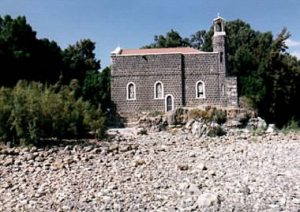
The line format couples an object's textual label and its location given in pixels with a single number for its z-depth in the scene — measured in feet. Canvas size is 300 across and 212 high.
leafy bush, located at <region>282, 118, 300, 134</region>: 71.01
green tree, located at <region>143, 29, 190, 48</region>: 151.84
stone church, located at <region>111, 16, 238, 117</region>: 104.42
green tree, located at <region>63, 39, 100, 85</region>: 106.11
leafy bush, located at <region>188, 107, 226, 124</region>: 84.12
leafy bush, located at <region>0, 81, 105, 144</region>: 38.45
